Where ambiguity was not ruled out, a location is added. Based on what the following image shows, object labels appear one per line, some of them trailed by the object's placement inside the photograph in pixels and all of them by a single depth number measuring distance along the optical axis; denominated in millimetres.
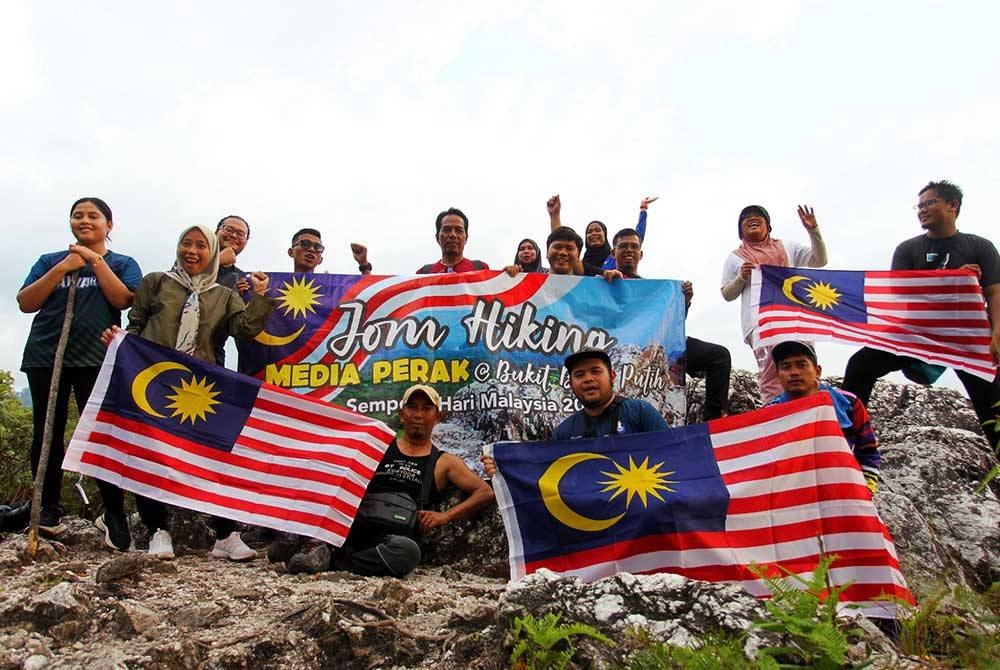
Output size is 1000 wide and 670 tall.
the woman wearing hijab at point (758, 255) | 6746
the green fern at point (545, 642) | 2744
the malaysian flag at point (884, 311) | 6133
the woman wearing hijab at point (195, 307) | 5555
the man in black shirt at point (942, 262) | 6152
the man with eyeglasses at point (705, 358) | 6840
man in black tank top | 5086
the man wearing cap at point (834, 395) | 5008
